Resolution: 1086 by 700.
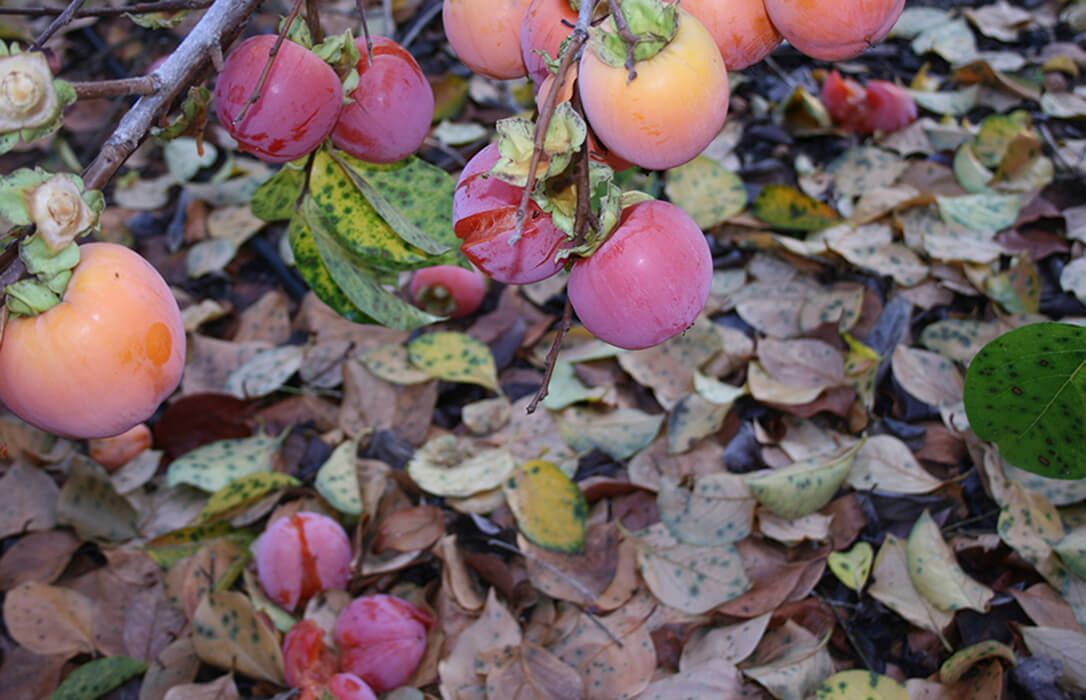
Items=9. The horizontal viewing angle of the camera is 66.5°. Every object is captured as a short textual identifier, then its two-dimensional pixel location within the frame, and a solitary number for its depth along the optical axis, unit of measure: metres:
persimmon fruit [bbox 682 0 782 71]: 0.61
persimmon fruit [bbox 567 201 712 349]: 0.58
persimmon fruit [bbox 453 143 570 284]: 0.59
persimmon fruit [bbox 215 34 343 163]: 0.67
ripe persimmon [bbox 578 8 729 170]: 0.53
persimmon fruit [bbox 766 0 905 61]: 0.58
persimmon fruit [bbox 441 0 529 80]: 0.68
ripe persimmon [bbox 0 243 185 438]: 0.53
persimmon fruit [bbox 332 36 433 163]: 0.75
